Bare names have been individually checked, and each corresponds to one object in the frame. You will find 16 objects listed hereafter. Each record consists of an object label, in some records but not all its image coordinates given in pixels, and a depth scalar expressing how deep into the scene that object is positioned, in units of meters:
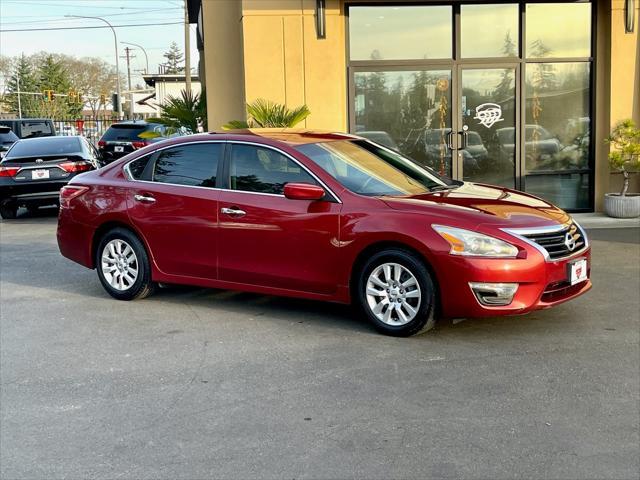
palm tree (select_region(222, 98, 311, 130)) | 12.32
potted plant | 12.30
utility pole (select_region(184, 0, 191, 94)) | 32.35
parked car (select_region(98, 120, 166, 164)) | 23.20
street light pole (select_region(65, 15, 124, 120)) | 50.12
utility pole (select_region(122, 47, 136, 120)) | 86.18
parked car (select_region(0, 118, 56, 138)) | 25.66
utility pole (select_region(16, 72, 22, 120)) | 83.92
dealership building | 12.73
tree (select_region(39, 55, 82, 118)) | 76.88
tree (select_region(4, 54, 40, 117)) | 81.97
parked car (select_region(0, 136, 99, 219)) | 14.61
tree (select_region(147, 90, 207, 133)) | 14.13
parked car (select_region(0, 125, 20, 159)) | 21.39
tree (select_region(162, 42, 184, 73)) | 123.51
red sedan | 5.99
